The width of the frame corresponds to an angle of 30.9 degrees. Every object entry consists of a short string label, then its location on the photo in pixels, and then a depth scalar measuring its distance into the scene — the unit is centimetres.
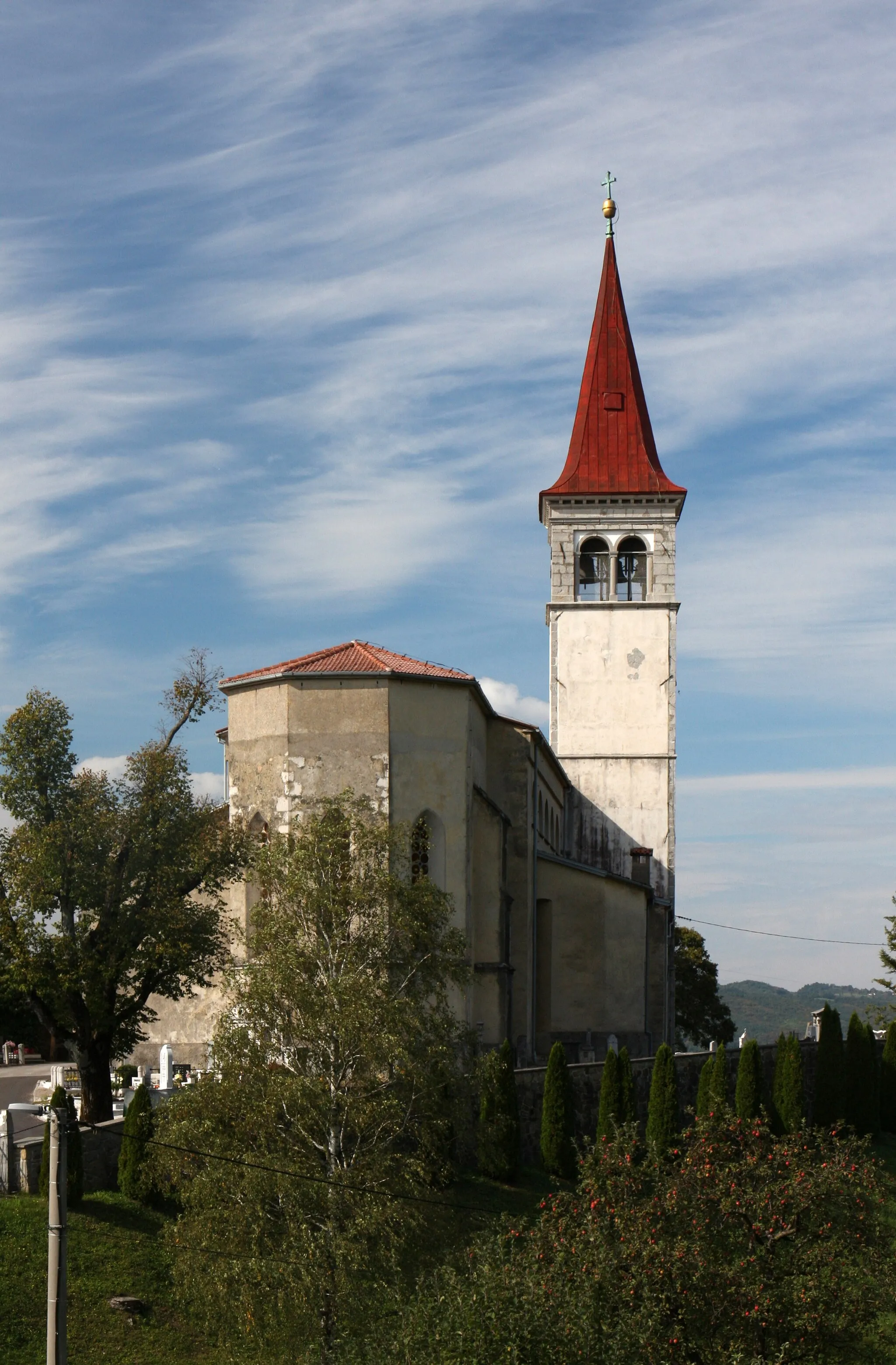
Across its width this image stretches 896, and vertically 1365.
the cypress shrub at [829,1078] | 4269
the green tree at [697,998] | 7256
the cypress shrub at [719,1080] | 3850
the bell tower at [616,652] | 5953
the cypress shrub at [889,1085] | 4456
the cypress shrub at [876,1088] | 4356
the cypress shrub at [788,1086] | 4091
